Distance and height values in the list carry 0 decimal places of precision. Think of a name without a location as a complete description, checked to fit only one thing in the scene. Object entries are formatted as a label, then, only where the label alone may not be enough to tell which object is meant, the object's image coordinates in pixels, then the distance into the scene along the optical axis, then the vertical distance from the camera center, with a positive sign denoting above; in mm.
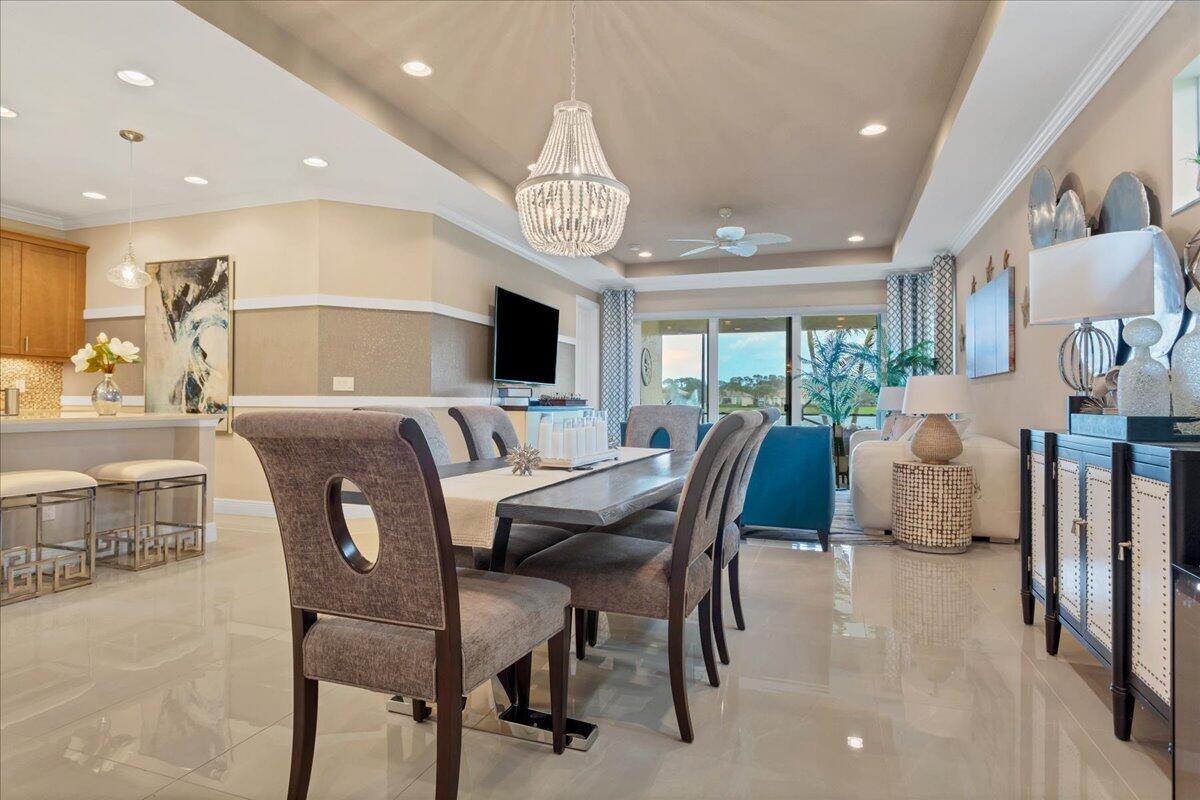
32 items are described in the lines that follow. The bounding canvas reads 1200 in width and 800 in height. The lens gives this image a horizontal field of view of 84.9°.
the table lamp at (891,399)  6762 +74
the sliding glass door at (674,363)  9078 +582
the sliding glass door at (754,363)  8719 +566
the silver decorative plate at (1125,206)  2614 +848
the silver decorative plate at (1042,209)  3613 +1124
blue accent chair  4367 -508
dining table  1608 -260
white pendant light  4387 +846
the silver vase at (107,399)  3896 +5
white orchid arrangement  4016 +278
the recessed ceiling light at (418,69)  3506 +1807
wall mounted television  6176 +631
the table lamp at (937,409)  4160 -15
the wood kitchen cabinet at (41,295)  5633 +922
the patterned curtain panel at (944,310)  6855 +1017
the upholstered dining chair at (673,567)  1851 -495
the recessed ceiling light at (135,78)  3305 +1648
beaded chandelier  2750 +917
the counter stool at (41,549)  3201 -792
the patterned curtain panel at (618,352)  8844 +708
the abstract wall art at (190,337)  5320 +528
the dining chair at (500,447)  2293 -218
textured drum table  4215 -659
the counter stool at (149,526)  3775 -785
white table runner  1653 -248
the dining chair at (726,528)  2430 -499
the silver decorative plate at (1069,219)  3162 +939
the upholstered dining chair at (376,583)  1294 -387
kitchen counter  3557 -251
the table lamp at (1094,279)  2154 +437
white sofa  4438 -526
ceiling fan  5457 +1393
